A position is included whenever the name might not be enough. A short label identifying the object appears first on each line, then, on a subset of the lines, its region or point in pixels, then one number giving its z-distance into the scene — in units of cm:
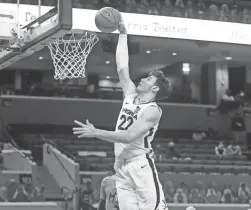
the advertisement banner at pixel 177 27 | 1381
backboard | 526
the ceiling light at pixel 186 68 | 2211
